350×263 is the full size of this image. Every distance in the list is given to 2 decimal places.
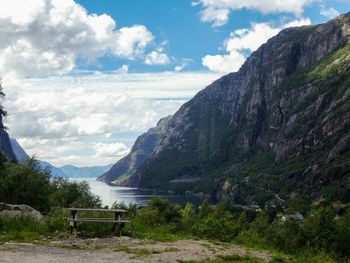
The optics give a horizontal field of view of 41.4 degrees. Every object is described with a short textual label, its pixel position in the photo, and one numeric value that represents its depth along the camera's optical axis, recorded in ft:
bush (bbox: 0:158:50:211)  201.67
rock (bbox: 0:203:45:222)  86.99
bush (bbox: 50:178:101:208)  250.18
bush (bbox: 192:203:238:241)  95.65
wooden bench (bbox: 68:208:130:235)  81.37
